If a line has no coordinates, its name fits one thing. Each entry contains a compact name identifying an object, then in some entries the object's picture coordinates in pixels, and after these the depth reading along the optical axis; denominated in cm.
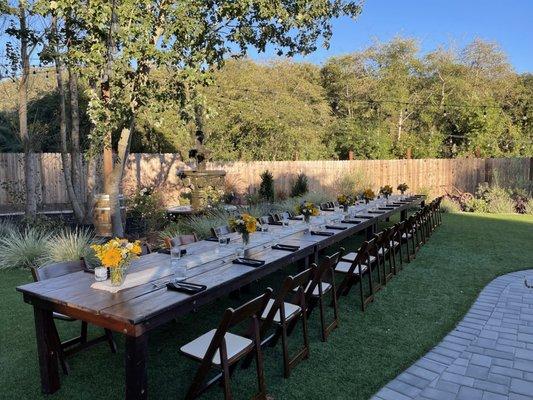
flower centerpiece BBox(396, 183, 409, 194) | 1127
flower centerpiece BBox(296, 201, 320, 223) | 614
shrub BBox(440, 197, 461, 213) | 1326
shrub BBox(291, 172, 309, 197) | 1390
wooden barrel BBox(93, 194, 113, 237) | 789
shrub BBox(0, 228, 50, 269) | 663
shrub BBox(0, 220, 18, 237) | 787
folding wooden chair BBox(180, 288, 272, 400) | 256
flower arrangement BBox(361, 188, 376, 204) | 932
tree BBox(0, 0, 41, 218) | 753
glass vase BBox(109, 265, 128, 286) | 303
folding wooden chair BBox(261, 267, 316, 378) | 316
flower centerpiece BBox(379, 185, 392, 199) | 1032
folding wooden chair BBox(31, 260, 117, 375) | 330
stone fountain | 980
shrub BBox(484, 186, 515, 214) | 1321
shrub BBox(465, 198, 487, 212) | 1354
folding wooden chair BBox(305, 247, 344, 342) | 376
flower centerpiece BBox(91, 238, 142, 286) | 292
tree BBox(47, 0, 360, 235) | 577
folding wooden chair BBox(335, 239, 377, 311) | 464
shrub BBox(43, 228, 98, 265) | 629
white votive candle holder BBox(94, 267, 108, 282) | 314
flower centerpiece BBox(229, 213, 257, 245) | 427
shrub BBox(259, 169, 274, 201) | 1313
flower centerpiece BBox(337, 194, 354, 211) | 765
